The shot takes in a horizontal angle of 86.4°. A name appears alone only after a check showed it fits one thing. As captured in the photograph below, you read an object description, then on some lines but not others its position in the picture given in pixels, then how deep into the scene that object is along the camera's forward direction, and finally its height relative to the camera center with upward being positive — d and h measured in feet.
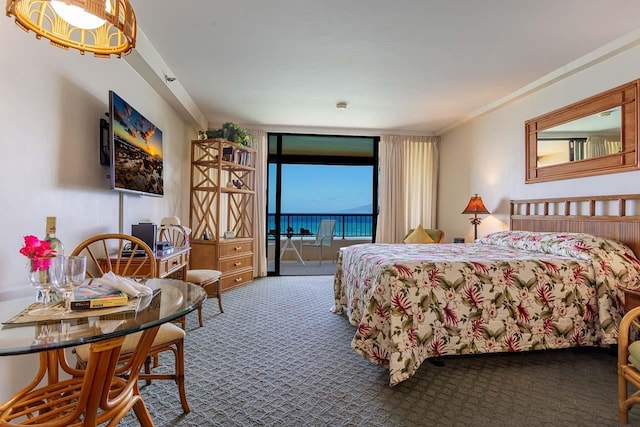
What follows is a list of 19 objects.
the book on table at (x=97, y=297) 3.94 -1.02
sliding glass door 19.65 +0.03
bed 7.20 -1.82
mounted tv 7.88 +1.68
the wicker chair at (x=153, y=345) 5.38 -2.13
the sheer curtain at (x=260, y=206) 18.24 +0.47
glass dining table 3.18 -1.17
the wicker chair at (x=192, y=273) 11.08 -2.01
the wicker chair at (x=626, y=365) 5.47 -2.46
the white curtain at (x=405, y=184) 19.19 +1.80
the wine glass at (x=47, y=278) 3.91 -0.76
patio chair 24.90 -1.30
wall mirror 9.14 +2.48
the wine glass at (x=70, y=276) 4.10 -0.77
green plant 15.74 +3.78
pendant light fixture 3.59 +2.19
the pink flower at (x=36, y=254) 3.90 -0.47
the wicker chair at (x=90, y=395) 3.45 -2.18
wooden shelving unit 14.67 +0.15
